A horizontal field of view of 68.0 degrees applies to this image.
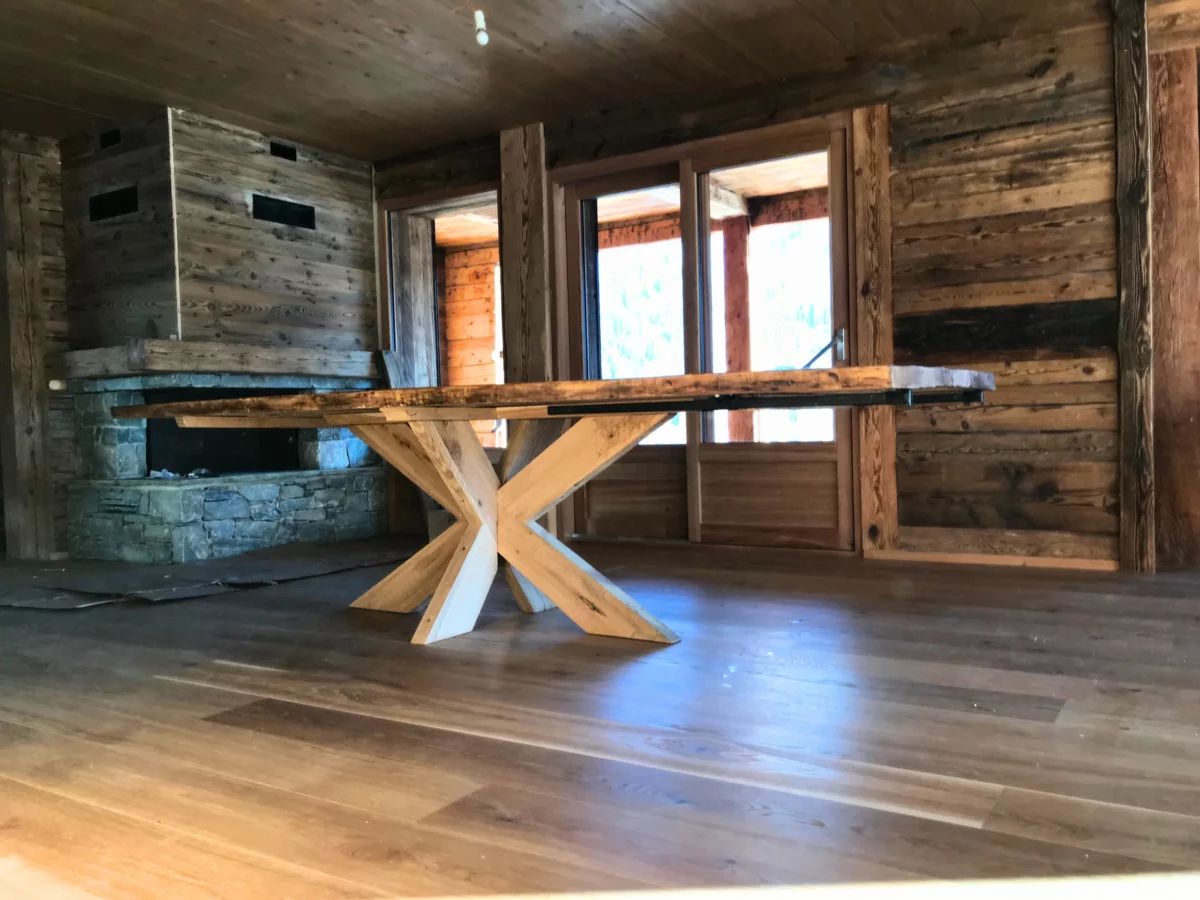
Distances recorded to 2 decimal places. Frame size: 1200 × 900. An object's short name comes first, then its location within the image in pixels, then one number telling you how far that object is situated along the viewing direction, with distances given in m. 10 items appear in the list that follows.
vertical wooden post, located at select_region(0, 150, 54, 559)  4.68
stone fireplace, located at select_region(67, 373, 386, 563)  4.46
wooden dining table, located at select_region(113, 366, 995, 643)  2.44
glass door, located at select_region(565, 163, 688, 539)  4.68
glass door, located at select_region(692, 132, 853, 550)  4.19
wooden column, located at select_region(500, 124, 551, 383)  4.87
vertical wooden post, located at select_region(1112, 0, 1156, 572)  3.50
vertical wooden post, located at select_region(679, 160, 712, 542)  4.48
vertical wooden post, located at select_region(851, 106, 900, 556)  4.02
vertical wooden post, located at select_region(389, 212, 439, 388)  5.59
